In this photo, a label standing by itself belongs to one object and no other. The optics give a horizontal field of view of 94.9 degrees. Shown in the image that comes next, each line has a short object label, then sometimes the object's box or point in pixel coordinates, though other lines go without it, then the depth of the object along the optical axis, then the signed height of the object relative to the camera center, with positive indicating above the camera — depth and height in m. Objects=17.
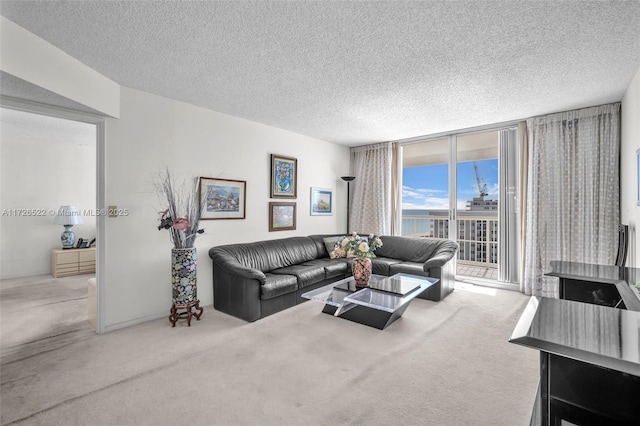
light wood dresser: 5.46 -0.97
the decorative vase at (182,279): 3.24 -0.76
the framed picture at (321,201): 5.63 +0.21
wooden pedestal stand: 3.23 -1.14
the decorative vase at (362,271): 3.50 -0.70
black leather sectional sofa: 3.42 -0.81
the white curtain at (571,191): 3.71 +0.30
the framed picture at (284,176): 4.80 +0.60
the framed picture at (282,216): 4.82 -0.07
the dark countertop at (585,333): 0.92 -0.44
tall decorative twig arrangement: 3.25 -0.01
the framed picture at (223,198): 3.92 +0.19
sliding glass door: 4.70 +0.28
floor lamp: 5.97 +0.69
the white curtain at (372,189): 5.83 +0.48
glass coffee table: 2.97 -0.90
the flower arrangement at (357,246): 3.47 -0.41
